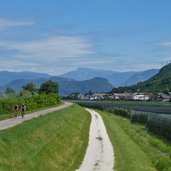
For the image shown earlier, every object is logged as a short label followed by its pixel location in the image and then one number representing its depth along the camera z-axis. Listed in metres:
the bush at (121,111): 135.38
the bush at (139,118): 108.89
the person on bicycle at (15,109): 69.61
